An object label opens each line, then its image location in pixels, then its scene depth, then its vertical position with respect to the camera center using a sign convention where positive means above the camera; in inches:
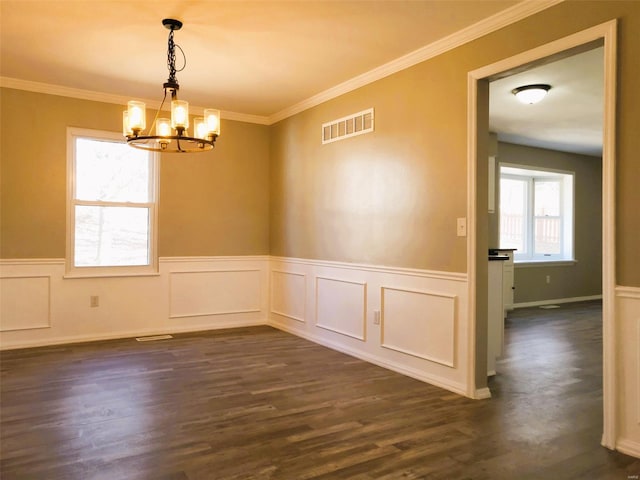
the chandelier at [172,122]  122.3 +31.1
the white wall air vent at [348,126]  173.0 +43.3
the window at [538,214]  320.5 +17.9
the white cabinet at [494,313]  150.3 -23.2
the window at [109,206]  199.0 +13.6
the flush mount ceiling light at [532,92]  180.9 +56.7
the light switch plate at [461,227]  135.0 +3.7
